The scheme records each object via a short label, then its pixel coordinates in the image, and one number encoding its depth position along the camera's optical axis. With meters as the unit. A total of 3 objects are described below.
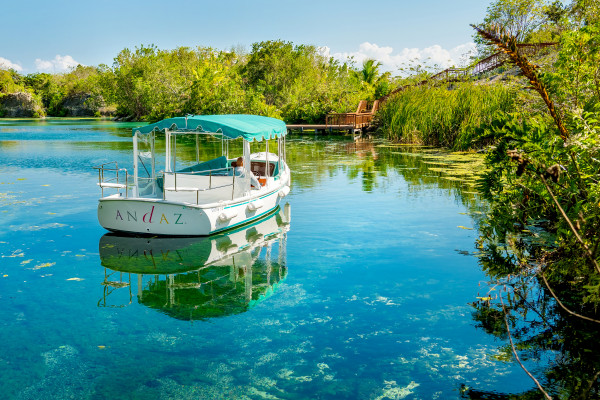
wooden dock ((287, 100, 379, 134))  39.84
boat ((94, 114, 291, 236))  10.54
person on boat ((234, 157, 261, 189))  12.16
